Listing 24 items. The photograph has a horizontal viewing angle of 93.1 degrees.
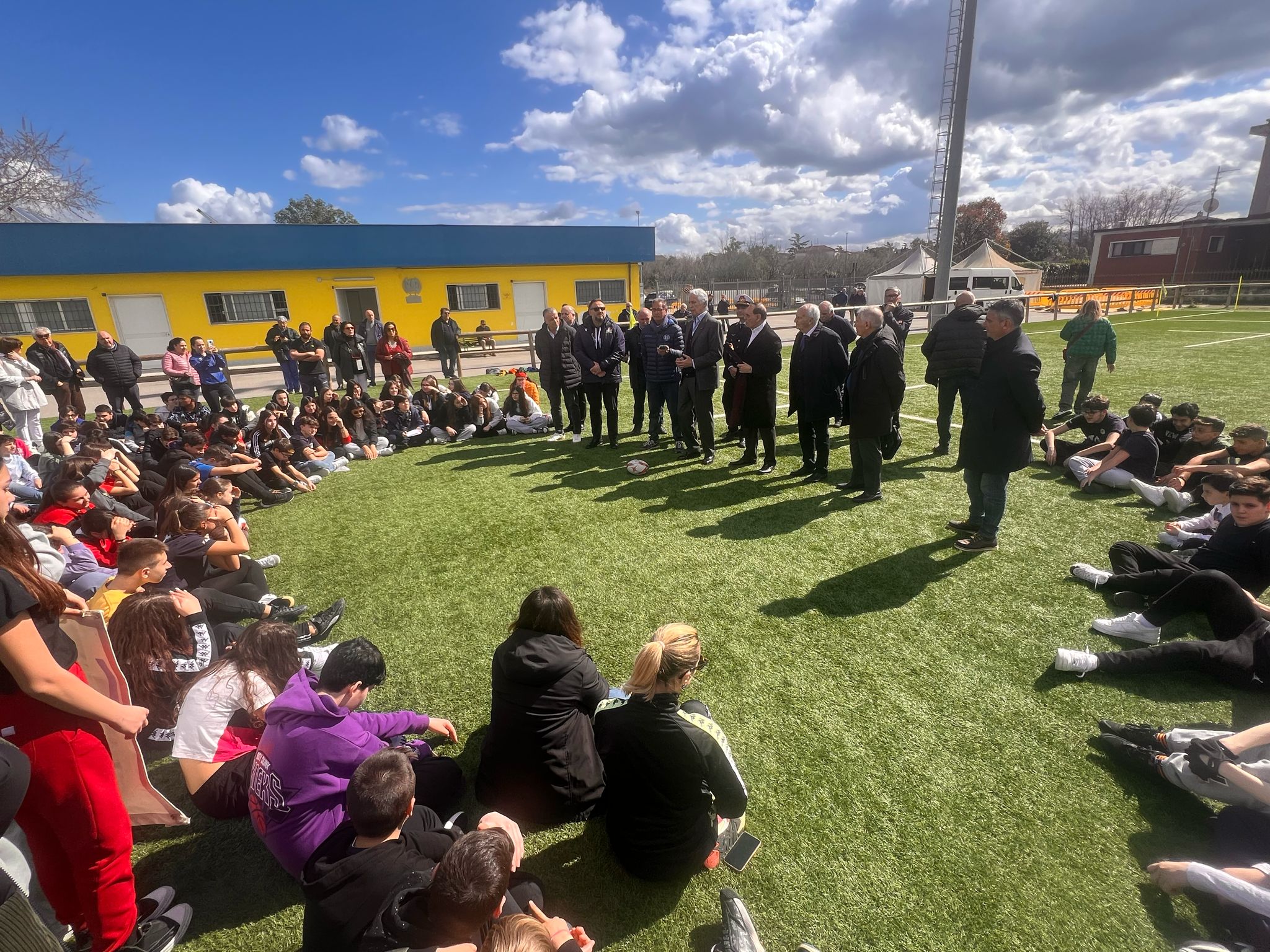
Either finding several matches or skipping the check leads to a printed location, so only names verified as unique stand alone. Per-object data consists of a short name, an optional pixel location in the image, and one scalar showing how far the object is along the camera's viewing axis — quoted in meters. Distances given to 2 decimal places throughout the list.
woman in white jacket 8.52
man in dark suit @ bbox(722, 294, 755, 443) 7.12
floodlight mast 12.14
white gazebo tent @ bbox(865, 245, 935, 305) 34.31
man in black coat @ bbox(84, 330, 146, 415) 10.38
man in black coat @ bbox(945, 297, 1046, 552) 4.62
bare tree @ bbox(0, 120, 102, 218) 25.39
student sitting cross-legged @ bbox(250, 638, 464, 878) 2.37
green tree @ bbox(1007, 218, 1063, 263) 56.84
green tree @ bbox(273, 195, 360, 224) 57.97
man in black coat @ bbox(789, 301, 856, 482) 6.68
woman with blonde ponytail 2.33
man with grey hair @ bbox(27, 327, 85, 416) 10.33
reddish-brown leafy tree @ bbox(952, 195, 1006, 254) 60.94
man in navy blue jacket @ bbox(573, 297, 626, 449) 8.42
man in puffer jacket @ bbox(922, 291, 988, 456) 6.29
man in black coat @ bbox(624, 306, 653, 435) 8.80
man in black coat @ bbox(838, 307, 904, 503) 5.86
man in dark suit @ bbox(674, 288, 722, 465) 7.37
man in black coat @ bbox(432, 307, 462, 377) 14.66
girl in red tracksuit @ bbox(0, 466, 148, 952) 1.94
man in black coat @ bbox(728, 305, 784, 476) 6.86
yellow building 20.06
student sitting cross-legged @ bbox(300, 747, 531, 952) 1.83
